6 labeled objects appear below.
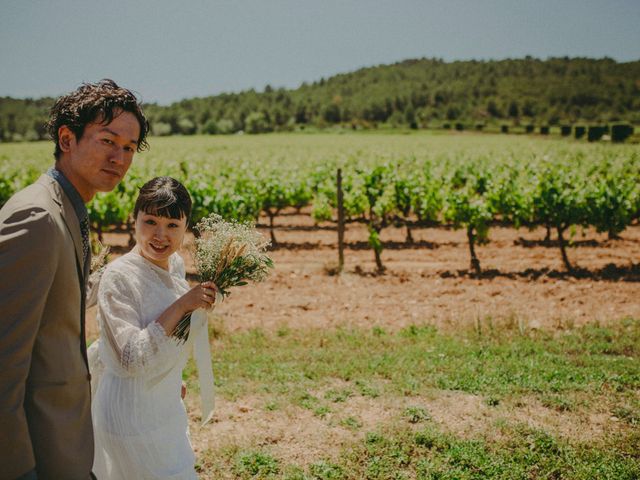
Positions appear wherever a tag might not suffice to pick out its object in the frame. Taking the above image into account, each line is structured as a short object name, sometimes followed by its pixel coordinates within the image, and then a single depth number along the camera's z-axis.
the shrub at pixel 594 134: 50.16
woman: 2.02
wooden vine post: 10.57
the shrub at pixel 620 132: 48.22
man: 1.38
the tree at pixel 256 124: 88.25
